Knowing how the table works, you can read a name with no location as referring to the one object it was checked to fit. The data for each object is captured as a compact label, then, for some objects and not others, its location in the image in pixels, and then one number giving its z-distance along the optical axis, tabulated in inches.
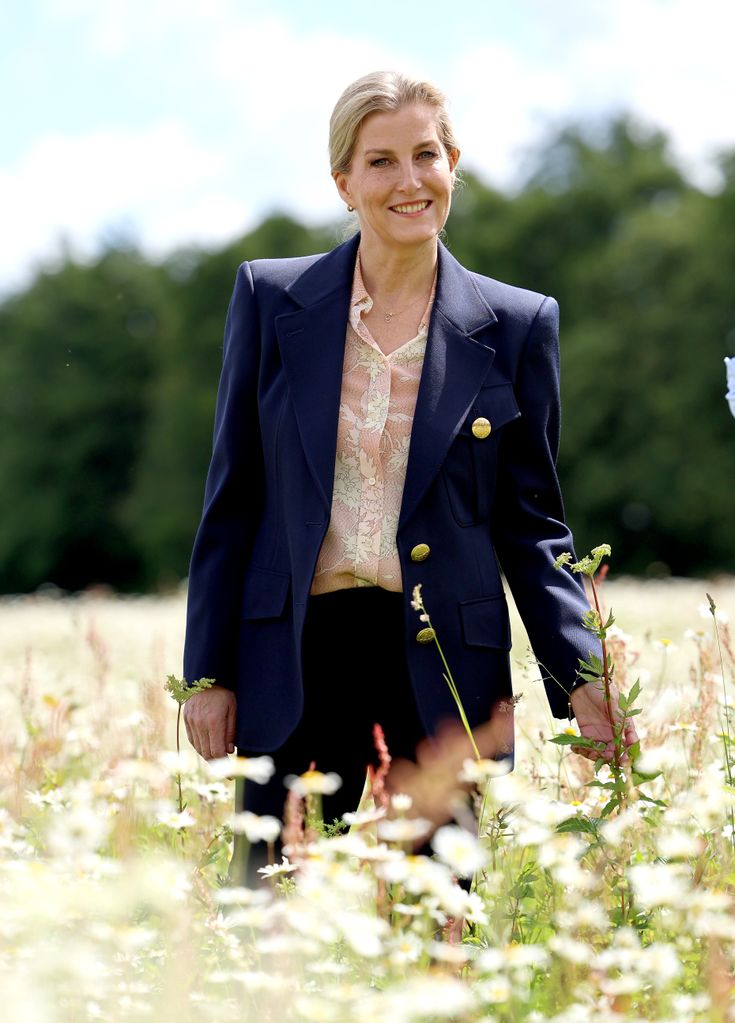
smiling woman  260.4
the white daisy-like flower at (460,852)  177.0
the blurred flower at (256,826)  192.8
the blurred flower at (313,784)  199.0
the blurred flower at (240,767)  195.3
